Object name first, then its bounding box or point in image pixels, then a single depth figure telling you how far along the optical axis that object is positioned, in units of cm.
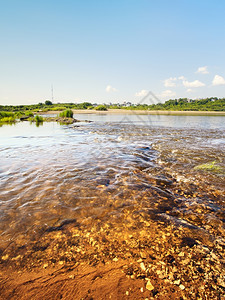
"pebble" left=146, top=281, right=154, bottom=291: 170
